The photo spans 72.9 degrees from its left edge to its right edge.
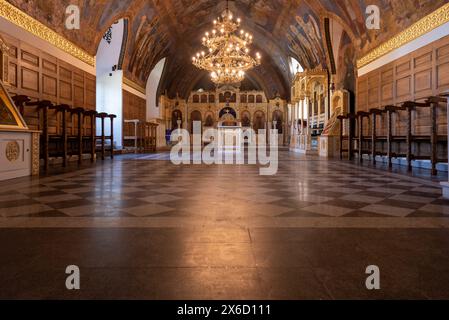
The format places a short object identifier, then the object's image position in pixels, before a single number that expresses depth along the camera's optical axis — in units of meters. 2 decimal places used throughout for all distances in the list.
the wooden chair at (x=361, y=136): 9.40
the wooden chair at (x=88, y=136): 9.78
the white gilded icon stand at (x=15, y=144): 5.23
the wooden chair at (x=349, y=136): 10.60
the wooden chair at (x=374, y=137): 8.44
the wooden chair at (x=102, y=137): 10.32
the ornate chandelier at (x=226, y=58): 13.08
